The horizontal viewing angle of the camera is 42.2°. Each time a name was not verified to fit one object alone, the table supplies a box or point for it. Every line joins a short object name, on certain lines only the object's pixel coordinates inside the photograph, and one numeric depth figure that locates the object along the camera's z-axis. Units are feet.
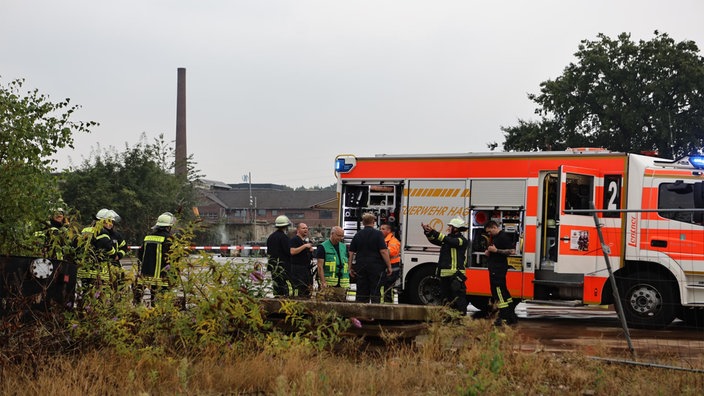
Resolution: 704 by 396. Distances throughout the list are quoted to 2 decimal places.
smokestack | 209.26
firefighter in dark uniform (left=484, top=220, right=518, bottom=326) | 42.42
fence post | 28.81
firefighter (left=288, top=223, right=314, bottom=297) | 41.68
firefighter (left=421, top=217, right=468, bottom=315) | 41.96
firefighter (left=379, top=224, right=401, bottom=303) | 47.50
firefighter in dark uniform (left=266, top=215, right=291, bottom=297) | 41.86
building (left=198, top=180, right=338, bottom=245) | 359.87
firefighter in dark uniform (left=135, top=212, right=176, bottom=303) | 37.24
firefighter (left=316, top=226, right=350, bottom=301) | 42.29
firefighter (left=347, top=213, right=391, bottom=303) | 40.60
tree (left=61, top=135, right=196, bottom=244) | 147.54
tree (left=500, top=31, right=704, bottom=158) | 133.69
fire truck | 41.50
